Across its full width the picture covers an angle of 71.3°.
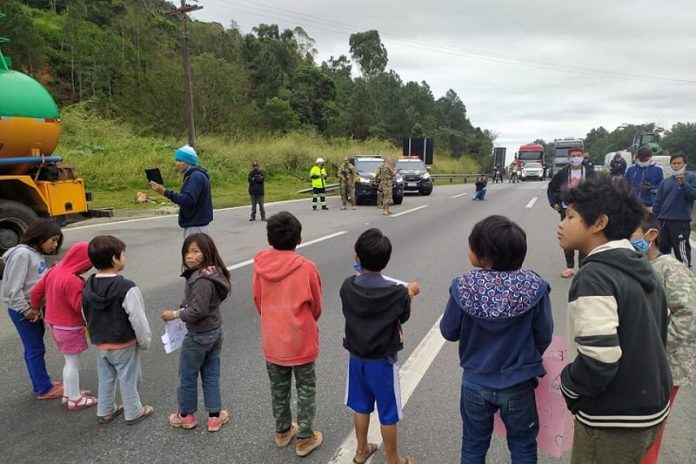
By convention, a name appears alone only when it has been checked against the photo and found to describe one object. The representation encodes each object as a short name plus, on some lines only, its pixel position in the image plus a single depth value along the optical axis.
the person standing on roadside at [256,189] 13.51
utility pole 22.38
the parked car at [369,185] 18.17
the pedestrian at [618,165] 17.33
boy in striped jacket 1.73
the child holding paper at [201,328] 3.18
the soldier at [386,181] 15.33
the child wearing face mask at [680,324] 2.31
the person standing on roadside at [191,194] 5.46
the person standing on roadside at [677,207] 6.75
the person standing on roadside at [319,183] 16.11
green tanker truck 8.04
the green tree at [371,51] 84.75
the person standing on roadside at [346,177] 17.73
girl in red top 3.43
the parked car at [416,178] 23.23
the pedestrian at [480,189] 20.21
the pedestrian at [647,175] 8.87
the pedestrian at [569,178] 7.26
